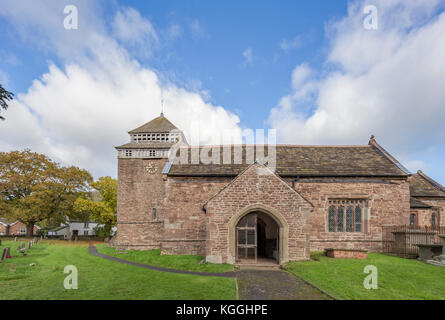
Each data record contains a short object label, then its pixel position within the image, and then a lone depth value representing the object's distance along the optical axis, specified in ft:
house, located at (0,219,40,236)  194.70
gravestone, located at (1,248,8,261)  52.83
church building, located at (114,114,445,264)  43.32
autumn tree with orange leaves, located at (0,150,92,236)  119.65
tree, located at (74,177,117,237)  110.22
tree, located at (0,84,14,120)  39.81
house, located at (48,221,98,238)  175.84
